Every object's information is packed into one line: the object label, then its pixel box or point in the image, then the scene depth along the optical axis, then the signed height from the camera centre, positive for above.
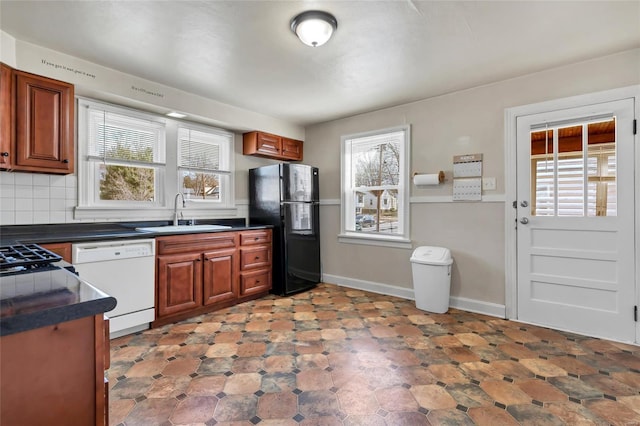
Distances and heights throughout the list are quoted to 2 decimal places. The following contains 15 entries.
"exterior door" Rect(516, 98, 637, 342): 2.58 -0.06
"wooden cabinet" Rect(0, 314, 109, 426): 0.72 -0.40
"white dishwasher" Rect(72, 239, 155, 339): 2.46 -0.51
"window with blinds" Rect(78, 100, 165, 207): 2.98 +0.57
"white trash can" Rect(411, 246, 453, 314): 3.23 -0.68
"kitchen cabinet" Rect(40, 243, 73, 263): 2.27 -0.27
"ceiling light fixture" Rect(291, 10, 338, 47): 2.02 +1.22
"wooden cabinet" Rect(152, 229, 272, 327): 2.94 -0.62
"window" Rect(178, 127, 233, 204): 3.75 +0.60
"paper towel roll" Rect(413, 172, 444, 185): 3.45 +0.37
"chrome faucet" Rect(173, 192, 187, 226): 3.54 +0.05
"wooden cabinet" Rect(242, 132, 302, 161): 4.17 +0.91
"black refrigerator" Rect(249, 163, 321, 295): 3.92 -0.06
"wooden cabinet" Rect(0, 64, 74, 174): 2.31 +0.68
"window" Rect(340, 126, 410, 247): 3.89 +0.32
